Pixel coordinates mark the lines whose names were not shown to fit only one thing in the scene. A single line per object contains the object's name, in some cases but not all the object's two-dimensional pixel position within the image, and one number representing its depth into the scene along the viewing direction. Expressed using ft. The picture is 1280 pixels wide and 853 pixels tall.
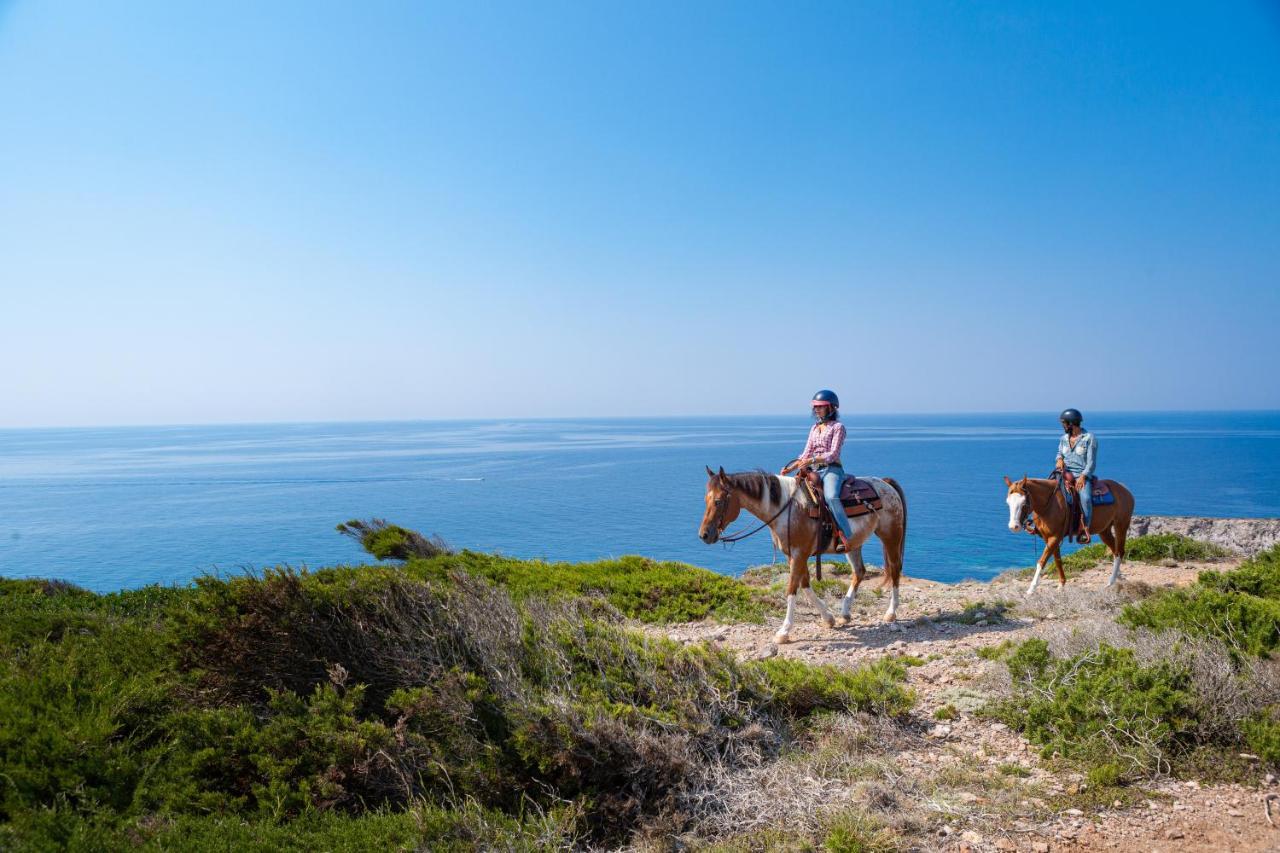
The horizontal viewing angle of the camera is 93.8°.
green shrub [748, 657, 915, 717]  18.58
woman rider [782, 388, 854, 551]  28.73
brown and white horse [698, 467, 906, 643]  26.99
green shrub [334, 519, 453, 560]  46.62
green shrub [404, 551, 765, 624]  35.12
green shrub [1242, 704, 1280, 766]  14.57
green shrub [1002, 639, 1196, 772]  15.21
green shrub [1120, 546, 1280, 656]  19.70
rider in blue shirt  36.78
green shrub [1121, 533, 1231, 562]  49.75
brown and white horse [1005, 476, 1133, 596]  35.45
